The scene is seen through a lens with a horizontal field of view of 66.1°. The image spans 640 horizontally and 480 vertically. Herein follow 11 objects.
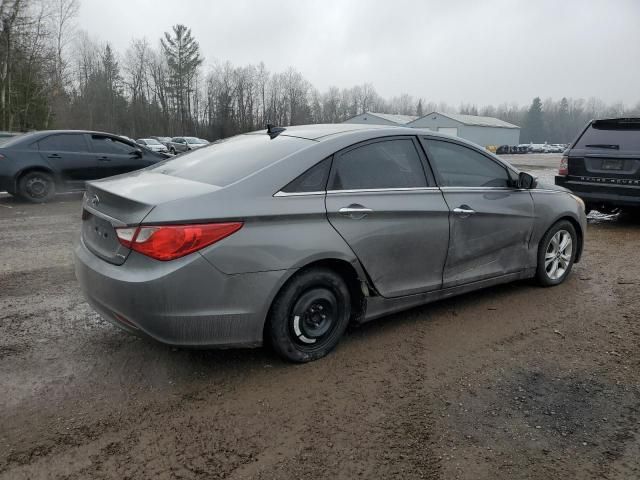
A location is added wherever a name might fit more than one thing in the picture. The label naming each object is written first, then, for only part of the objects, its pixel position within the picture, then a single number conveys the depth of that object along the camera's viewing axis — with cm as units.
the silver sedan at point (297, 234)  275
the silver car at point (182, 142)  3432
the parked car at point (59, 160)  965
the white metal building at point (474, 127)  6975
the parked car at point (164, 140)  4471
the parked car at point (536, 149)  7144
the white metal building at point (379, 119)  7582
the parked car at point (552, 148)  7263
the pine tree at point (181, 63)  6875
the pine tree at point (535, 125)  12269
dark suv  742
